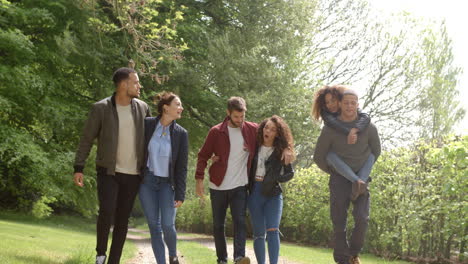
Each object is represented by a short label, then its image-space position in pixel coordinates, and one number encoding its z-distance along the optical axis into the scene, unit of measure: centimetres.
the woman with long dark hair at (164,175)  608
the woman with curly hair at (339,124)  596
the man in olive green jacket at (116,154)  576
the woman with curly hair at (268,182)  620
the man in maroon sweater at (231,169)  647
